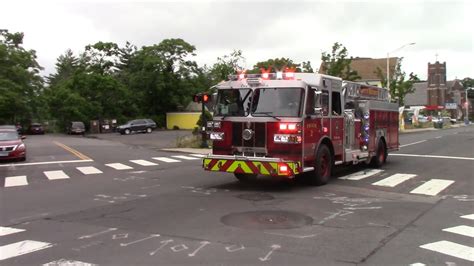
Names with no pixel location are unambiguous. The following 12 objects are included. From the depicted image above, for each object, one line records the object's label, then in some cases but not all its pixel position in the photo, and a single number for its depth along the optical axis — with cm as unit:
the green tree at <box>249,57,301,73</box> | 5508
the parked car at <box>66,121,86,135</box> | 6138
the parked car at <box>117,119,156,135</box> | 5556
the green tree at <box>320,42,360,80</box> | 4562
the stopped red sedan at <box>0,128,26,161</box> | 2108
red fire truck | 1161
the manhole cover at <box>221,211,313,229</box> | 813
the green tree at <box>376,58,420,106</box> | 5434
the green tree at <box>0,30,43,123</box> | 5897
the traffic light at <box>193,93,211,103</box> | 2425
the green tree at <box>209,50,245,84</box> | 5374
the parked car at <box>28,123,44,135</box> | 6706
